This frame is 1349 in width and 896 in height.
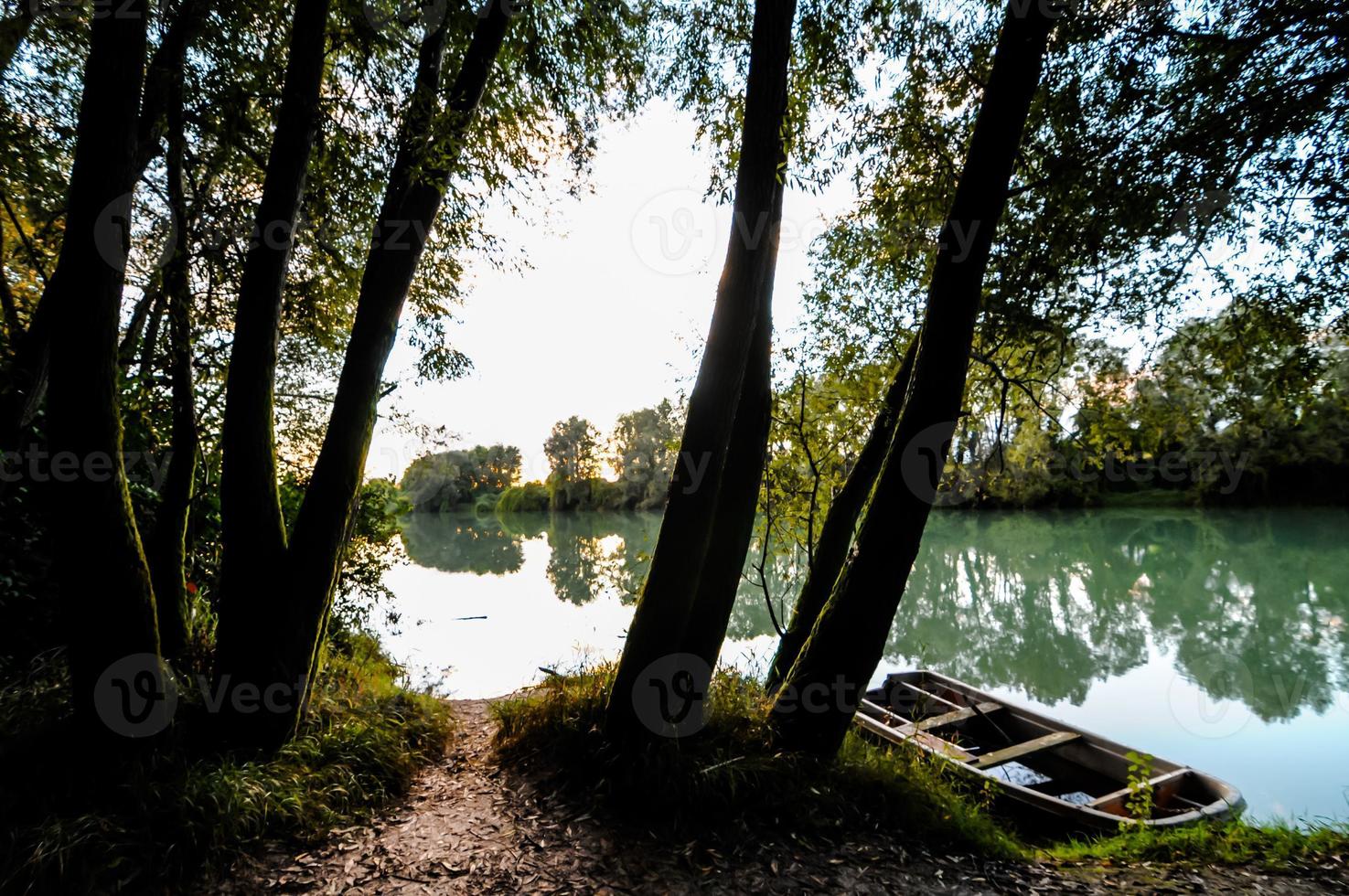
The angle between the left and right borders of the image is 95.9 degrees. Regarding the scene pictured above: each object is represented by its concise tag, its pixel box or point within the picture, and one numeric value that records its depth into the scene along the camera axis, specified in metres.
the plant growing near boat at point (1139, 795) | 4.20
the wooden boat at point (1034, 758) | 4.64
